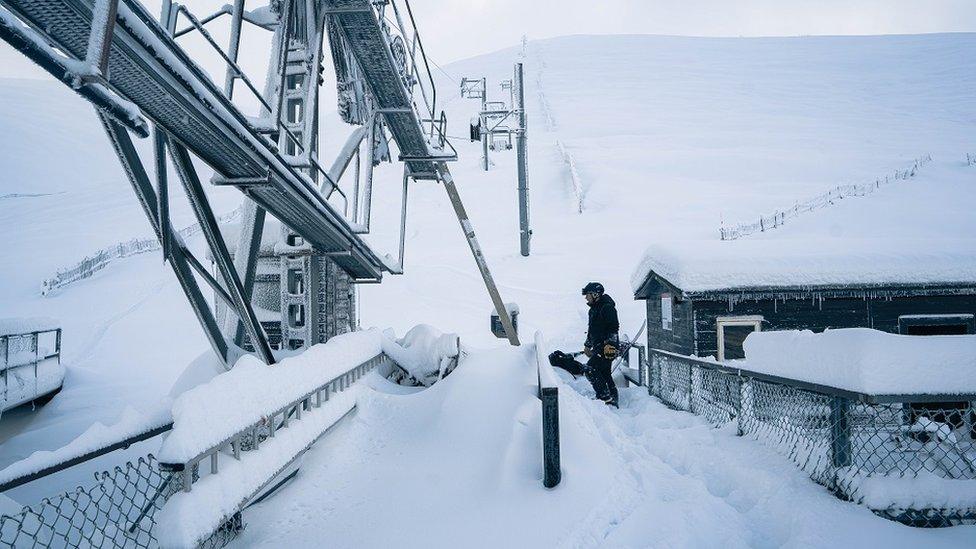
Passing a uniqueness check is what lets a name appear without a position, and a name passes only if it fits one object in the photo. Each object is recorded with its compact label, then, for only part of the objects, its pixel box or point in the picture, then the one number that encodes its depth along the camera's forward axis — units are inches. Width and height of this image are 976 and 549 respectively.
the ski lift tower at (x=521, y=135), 848.9
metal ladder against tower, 253.0
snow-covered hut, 378.3
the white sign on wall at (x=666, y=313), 442.7
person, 321.7
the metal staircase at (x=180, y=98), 107.3
